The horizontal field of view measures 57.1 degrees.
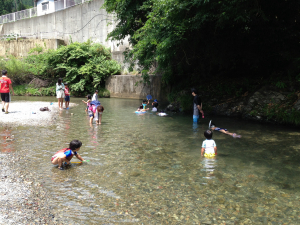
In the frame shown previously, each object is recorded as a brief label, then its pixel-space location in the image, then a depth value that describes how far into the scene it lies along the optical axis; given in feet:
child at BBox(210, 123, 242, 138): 32.06
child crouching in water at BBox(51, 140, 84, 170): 20.30
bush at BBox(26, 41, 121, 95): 90.43
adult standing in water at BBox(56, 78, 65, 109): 54.75
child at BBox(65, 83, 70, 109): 55.21
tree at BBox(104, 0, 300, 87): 35.94
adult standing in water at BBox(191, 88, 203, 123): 37.02
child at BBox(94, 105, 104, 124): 38.30
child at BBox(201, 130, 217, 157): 23.39
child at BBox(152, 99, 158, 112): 54.39
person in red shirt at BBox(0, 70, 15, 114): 44.47
